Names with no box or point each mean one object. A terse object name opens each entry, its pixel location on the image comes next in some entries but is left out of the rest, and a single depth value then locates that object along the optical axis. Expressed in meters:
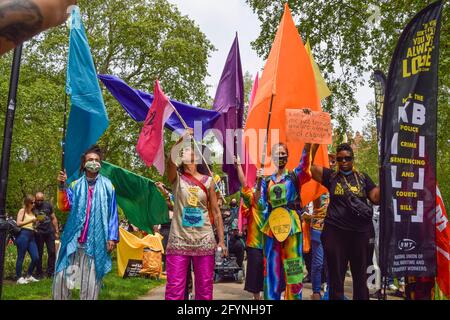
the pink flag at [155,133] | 5.86
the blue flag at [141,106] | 7.24
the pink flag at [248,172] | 7.04
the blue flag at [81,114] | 5.71
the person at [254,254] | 6.81
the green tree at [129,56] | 24.00
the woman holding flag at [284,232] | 5.52
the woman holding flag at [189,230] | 5.32
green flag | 6.43
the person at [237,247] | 10.88
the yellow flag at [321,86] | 8.38
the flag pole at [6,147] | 5.18
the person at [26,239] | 9.60
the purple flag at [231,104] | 7.16
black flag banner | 4.58
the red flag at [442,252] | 5.84
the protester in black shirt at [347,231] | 5.33
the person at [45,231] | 10.29
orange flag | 6.64
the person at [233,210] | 11.53
